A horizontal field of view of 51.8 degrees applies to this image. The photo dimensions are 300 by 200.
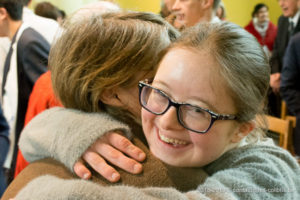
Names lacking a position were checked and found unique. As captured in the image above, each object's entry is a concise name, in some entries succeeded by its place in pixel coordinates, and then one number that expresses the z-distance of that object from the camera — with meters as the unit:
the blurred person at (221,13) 3.22
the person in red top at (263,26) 5.17
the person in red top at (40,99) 1.45
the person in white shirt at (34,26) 2.12
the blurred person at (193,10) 2.05
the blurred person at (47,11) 3.49
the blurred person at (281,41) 3.32
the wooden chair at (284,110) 2.93
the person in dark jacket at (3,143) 1.58
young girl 0.73
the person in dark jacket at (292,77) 2.56
